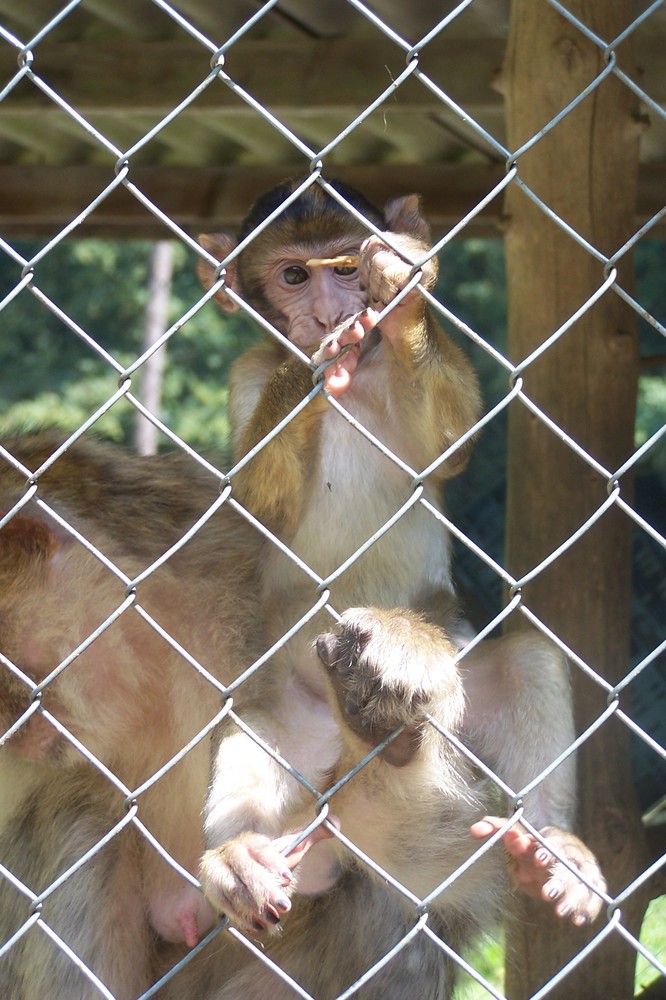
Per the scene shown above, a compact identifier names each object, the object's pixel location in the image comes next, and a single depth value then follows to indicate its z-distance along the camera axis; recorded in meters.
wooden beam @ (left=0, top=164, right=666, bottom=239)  4.80
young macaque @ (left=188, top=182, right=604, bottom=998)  2.85
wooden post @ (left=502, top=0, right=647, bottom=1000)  3.61
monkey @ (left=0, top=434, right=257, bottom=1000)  3.31
